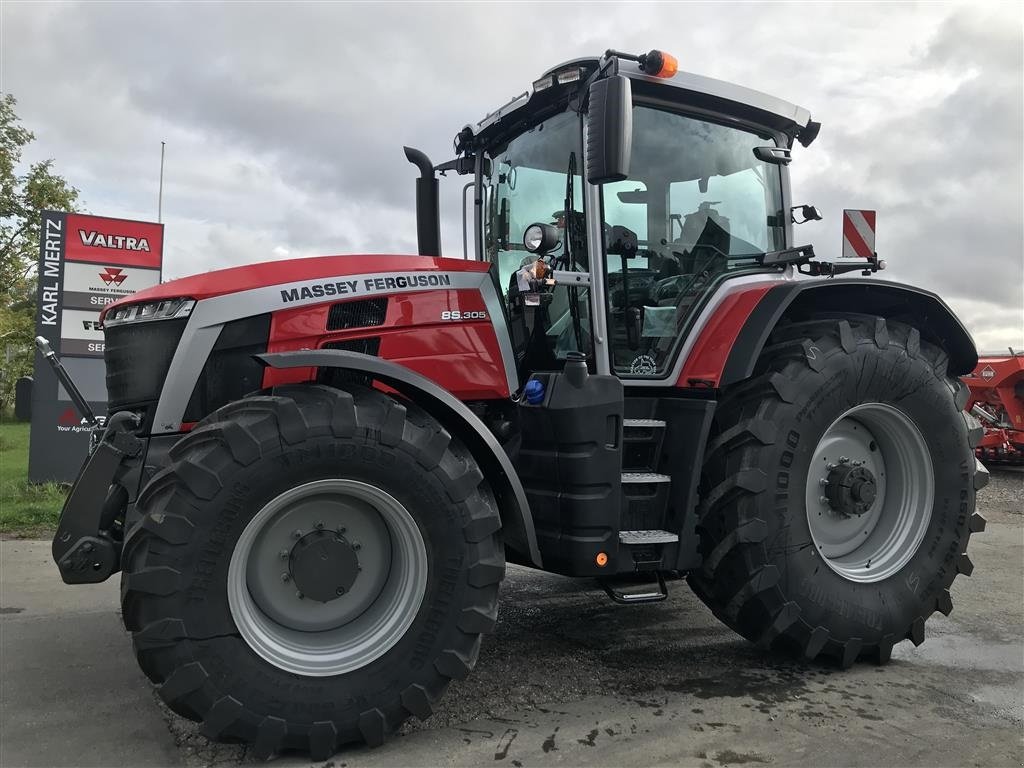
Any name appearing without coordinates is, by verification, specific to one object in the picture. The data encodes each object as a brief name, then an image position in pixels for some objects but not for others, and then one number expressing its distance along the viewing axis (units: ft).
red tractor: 8.70
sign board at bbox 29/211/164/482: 27.27
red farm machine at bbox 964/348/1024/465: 33.86
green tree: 70.28
